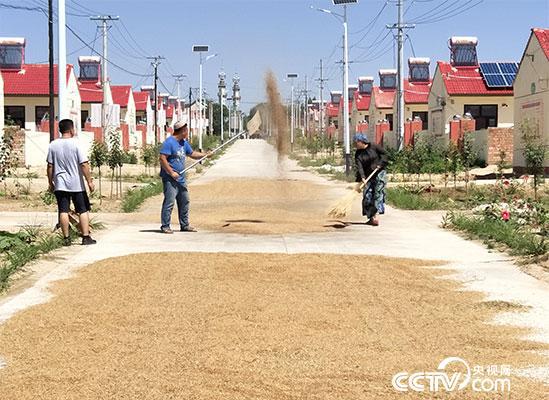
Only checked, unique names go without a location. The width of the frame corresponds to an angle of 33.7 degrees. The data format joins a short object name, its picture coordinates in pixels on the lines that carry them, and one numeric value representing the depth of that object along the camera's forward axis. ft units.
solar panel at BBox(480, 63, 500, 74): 160.14
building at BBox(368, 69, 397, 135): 220.43
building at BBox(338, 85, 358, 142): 270.36
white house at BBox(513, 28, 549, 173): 107.45
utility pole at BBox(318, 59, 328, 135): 249.43
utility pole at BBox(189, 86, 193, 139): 304.54
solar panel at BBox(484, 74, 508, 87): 155.84
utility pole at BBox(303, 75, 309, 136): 274.65
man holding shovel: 47.24
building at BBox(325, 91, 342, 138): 301.57
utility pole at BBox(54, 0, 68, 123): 52.24
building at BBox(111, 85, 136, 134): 237.25
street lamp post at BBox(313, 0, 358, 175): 135.80
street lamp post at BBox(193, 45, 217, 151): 205.67
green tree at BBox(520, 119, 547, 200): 68.45
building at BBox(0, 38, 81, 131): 171.53
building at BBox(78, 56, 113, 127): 208.14
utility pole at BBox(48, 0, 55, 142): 96.68
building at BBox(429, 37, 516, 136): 155.94
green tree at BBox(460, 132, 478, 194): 93.04
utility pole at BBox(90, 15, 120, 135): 146.20
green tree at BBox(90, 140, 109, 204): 85.40
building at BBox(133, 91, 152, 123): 276.00
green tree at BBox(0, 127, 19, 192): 71.31
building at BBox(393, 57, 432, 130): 199.52
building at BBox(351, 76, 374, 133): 252.21
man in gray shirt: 41.65
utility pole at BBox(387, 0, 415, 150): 141.08
